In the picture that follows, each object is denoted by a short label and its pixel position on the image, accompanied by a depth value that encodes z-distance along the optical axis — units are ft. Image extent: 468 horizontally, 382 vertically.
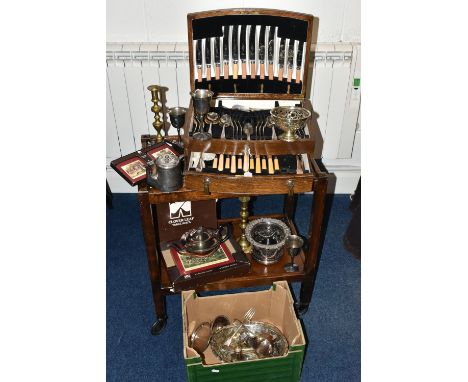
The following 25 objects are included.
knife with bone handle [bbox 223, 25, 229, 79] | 6.90
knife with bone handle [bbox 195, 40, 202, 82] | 6.88
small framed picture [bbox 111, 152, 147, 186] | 6.50
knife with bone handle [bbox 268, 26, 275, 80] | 6.93
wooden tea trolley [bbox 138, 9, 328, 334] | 6.14
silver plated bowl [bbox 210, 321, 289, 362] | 6.83
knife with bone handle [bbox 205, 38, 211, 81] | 6.91
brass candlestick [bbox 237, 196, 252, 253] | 7.82
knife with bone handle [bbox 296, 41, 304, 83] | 6.88
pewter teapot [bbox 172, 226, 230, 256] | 7.29
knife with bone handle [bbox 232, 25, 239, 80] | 6.93
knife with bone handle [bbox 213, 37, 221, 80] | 6.94
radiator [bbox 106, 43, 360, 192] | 8.69
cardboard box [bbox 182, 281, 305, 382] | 6.15
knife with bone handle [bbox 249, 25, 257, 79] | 6.91
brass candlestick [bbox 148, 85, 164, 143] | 7.32
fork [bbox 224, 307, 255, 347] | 7.26
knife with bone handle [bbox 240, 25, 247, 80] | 6.93
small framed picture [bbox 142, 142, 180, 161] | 7.14
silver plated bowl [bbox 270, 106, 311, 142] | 6.27
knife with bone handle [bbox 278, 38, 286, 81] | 6.97
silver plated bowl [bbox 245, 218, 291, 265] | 7.47
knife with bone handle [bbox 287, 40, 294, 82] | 6.95
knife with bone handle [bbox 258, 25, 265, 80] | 6.95
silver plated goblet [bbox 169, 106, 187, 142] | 7.11
